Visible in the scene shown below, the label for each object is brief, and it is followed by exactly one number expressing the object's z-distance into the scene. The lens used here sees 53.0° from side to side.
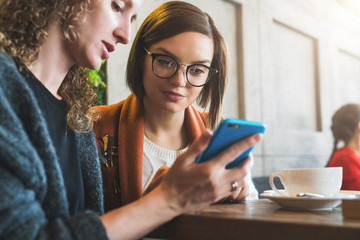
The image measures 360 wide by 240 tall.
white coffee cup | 0.97
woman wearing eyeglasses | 1.45
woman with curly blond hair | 0.73
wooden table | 0.69
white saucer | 0.89
